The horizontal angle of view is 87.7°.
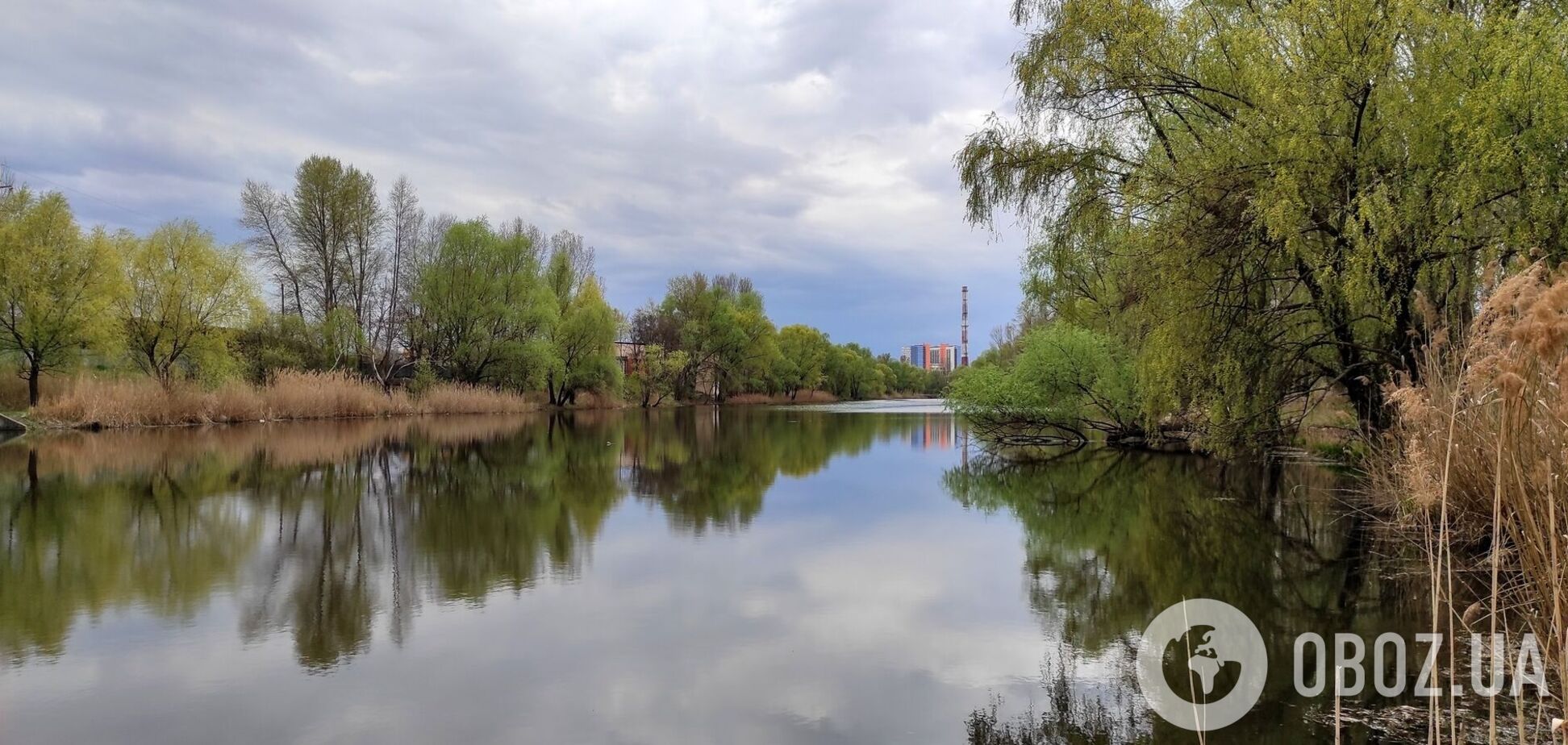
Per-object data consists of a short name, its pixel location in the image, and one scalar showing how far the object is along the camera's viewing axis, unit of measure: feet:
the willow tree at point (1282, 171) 25.80
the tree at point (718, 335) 203.10
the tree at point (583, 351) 148.15
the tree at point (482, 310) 132.77
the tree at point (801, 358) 253.85
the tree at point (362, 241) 123.65
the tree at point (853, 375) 295.89
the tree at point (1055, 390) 67.05
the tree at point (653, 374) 181.27
